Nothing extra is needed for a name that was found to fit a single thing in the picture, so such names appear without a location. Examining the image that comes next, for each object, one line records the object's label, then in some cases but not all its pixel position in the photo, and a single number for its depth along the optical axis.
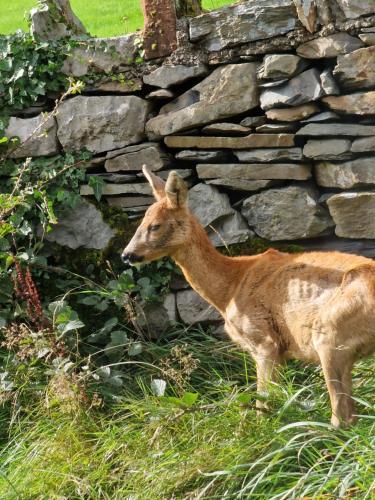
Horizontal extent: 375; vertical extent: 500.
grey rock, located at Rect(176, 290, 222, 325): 16.50
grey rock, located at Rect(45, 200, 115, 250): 16.91
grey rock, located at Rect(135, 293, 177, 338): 16.67
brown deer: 12.06
